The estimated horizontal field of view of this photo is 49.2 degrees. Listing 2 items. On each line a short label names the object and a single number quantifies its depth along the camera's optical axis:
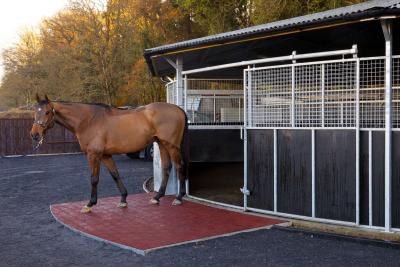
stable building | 5.59
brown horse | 7.34
